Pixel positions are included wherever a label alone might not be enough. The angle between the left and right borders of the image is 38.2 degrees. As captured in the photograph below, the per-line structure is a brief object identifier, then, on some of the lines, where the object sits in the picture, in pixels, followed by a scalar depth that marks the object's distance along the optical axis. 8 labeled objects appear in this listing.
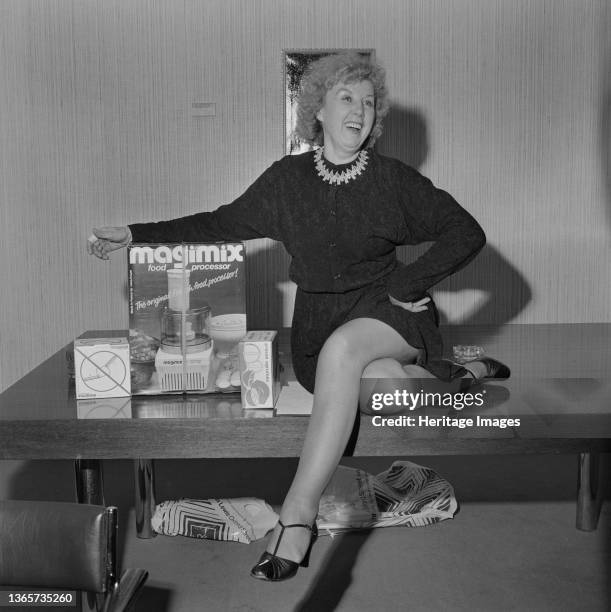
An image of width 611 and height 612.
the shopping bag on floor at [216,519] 2.52
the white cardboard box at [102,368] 2.11
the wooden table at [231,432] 1.98
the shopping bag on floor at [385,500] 2.58
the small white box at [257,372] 2.06
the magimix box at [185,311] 2.15
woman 2.14
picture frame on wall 3.36
